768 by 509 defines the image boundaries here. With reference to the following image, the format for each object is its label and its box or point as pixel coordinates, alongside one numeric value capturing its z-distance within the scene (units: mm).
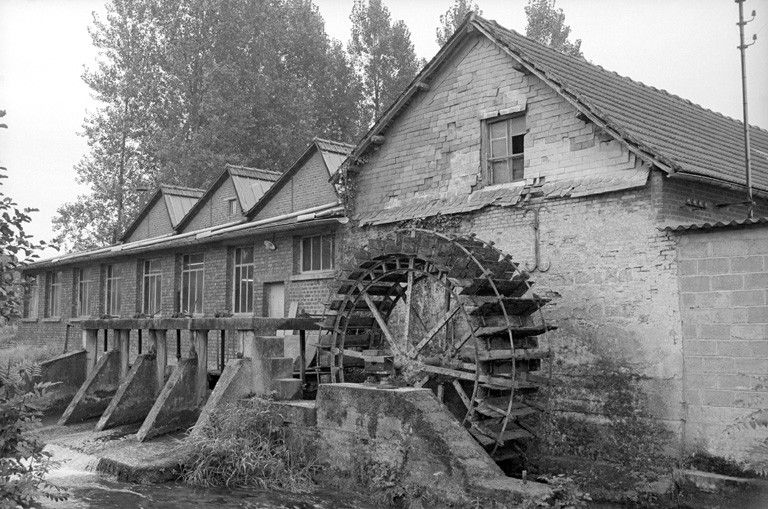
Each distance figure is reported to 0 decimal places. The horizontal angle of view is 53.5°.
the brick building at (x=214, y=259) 15117
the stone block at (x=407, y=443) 7668
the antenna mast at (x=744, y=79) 9328
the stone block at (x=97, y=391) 12938
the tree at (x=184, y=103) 29625
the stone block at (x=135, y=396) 12094
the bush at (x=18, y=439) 4465
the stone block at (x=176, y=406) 11141
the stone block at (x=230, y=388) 10312
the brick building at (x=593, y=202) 8500
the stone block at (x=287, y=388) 10595
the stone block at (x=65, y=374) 14299
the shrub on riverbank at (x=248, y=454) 9320
